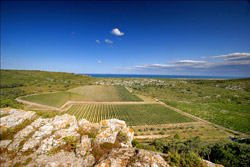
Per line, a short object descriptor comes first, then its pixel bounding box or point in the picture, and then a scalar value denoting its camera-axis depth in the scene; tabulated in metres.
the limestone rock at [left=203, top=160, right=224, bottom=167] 5.80
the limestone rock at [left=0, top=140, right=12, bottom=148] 6.86
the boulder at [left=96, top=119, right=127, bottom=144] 7.66
